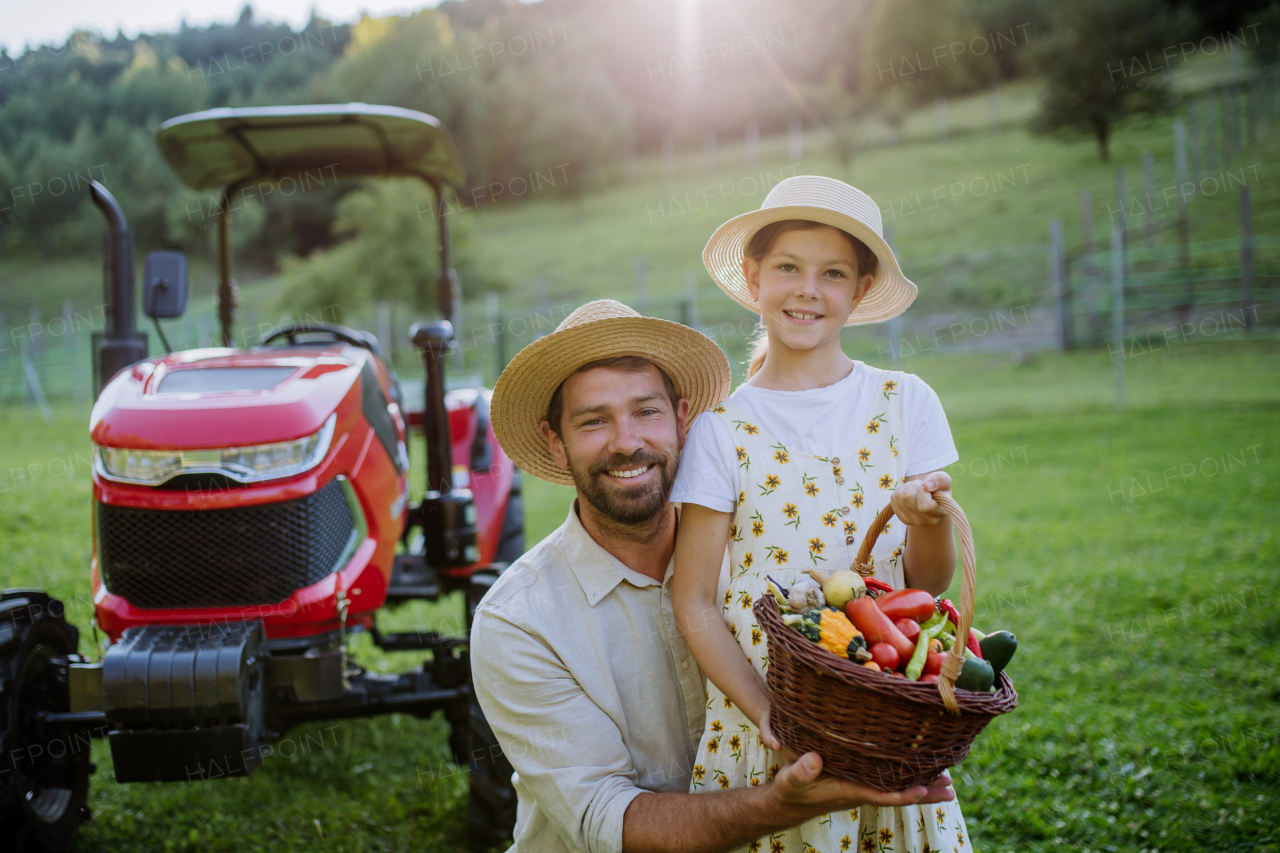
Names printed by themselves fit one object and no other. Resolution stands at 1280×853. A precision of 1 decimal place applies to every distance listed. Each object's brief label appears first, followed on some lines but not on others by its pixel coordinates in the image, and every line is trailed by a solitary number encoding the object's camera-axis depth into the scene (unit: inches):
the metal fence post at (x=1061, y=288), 592.4
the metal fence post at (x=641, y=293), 629.3
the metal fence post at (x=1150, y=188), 773.1
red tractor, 92.3
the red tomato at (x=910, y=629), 58.9
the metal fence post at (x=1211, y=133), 866.8
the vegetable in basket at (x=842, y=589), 60.2
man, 68.9
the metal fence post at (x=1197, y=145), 861.2
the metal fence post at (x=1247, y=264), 588.7
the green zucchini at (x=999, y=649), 61.3
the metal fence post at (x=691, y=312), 534.3
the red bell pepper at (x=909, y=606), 59.7
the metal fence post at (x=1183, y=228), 623.5
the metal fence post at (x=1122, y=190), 722.2
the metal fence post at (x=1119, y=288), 427.5
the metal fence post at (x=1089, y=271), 627.2
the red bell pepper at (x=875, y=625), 57.3
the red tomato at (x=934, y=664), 56.9
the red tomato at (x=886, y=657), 56.2
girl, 70.6
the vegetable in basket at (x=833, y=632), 55.7
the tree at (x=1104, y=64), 1025.5
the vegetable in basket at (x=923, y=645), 55.9
